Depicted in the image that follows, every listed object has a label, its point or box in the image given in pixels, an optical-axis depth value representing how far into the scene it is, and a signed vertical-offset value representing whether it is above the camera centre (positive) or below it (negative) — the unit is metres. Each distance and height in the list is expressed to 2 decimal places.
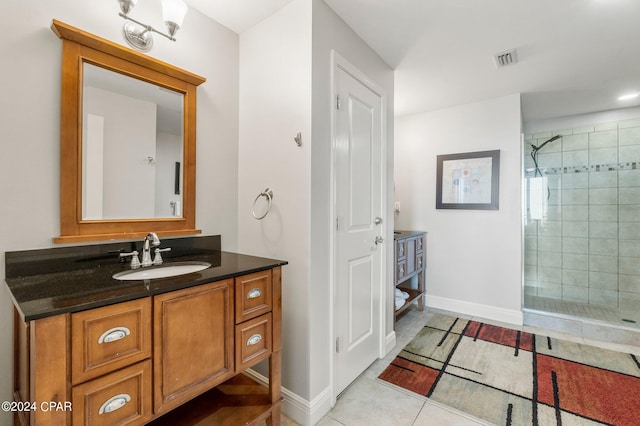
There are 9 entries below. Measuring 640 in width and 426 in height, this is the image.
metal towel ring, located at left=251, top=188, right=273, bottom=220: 1.75 +0.09
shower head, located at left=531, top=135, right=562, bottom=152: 3.57 +0.86
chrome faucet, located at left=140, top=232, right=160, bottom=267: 1.38 -0.16
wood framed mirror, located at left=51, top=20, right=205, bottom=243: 1.28 +0.35
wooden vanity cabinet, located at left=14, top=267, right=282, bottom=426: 0.79 -0.48
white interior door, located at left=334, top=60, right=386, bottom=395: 1.81 -0.10
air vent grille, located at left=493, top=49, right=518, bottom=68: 2.19 +1.20
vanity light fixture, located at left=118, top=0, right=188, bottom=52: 1.40 +0.92
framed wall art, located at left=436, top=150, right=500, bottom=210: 3.06 +0.35
